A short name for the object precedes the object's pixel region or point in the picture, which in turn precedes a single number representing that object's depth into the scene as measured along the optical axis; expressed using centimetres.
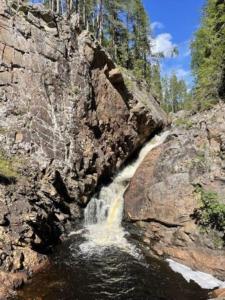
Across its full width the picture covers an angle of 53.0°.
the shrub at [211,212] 1192
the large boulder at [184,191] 1190
